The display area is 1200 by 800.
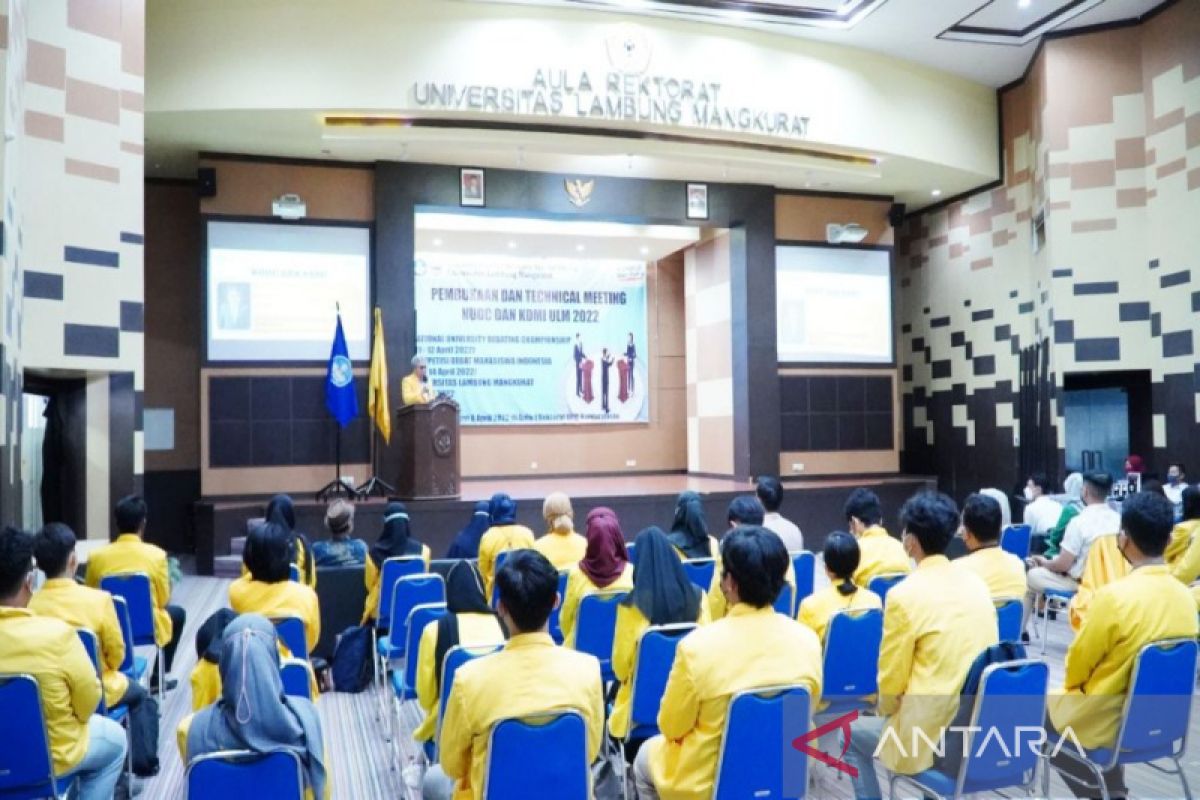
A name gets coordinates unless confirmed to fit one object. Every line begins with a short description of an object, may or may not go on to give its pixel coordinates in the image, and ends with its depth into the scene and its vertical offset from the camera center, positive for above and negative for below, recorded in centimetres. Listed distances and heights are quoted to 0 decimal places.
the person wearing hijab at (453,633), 264 -66
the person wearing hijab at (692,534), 452 -59
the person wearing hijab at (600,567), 352 -60
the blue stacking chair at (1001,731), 235 -87
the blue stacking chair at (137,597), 392 -79
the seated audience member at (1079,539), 484 -70
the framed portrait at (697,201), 1070 +275
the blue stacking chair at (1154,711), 250 -88
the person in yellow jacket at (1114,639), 251 -65
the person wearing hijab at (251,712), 198 -67
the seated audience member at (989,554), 322 -53
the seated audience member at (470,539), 535 -72
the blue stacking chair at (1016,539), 574 -81
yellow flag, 926 +37
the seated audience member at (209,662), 248 -69
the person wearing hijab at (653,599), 306 -63
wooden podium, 824 -25
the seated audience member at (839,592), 321 -66
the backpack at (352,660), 470 -129
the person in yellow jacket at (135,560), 409 -64
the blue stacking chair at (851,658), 313 -89
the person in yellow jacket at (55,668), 238 -67
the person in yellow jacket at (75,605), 294 -61
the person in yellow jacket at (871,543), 404 -60
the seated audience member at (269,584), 325 -61
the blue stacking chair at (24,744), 232 -87
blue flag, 909 +47
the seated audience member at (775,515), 498 -56
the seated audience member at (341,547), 496 -72
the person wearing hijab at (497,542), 473 -66
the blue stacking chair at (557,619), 428 -102
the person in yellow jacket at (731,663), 210 -60
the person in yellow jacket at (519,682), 200 -61
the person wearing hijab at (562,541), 442 -62
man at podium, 846 +38
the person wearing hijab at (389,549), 468 -68
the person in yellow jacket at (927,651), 246 -67
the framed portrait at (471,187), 991 +274
